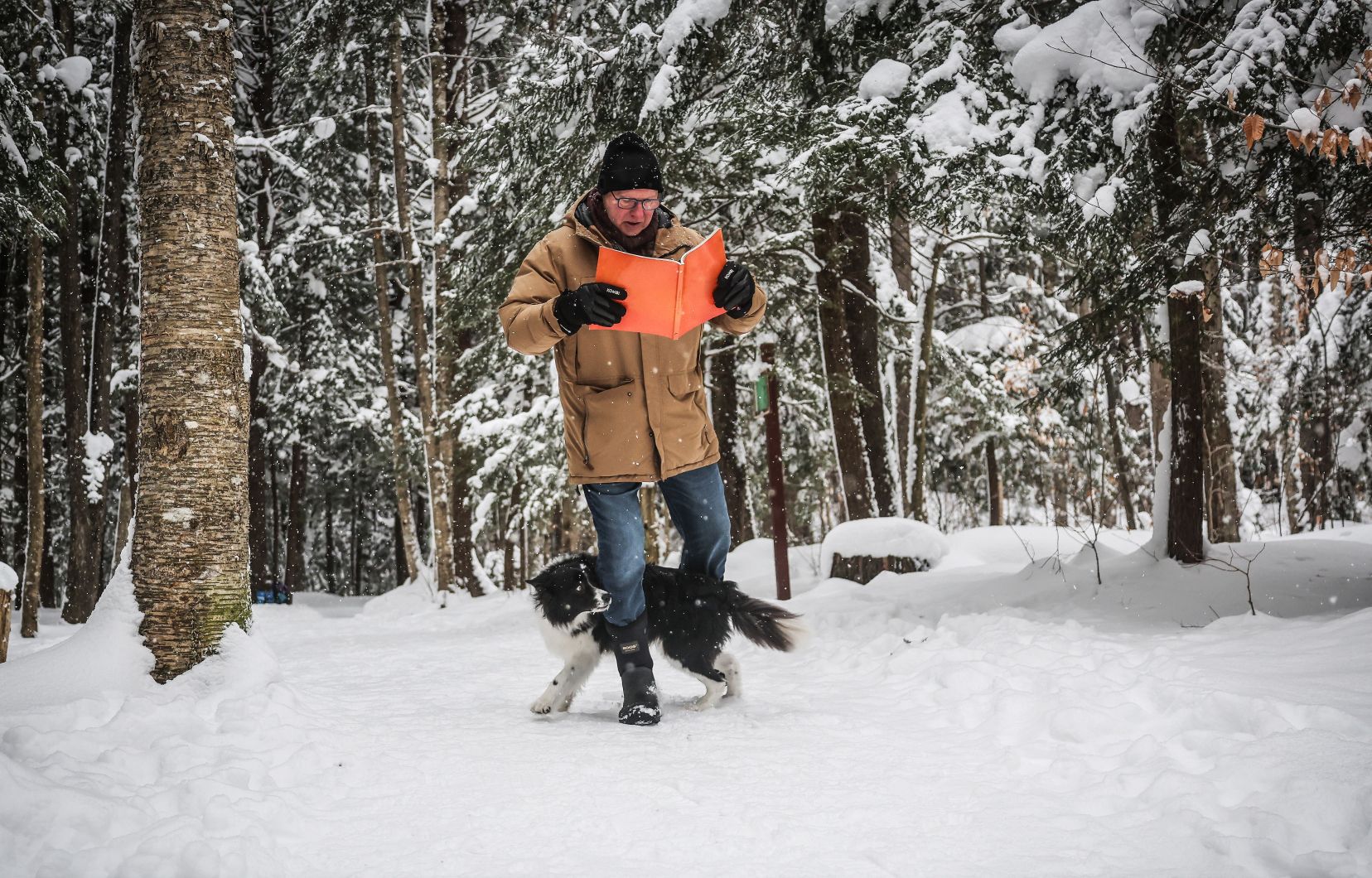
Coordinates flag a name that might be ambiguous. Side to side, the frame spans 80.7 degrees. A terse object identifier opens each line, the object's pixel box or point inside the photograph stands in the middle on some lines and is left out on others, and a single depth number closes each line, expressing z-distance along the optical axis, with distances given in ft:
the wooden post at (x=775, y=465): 22.91
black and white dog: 12.76
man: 11.55
